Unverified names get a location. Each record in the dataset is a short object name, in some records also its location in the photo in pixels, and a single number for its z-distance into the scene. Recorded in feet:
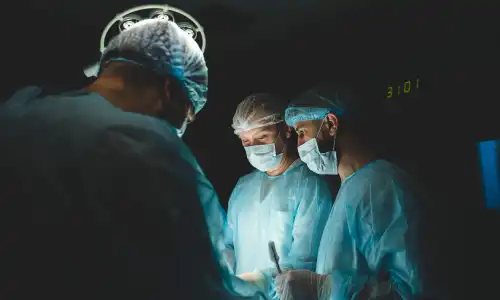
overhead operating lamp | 6.13
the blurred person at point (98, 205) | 3.97
